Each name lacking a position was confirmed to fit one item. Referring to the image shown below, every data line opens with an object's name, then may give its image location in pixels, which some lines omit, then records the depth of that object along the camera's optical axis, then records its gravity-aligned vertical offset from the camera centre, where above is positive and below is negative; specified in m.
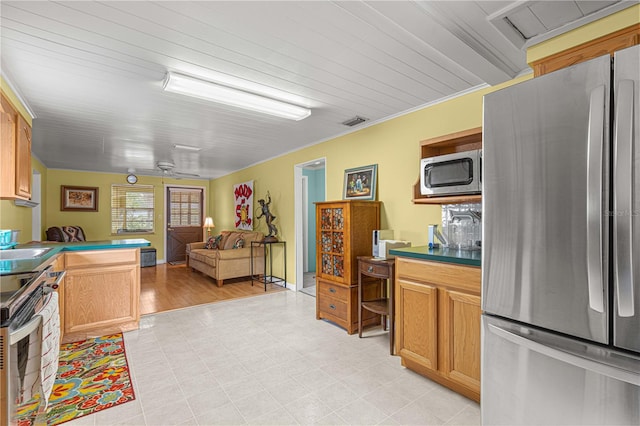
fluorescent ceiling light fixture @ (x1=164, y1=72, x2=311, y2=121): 2.29 +1.01
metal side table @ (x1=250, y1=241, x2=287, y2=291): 5.21 -0.97
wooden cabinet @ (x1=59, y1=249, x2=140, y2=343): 2.93 -0.81
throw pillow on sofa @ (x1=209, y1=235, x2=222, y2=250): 6.30 -0.63
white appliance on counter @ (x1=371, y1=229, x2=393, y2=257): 3.06 -0.25
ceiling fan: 5.71 +0.98
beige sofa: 5.24 -0.84
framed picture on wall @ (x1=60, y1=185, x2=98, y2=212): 6.71 +0.36
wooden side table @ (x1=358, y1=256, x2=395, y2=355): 2.69 -0.64
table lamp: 7.86 -0.25
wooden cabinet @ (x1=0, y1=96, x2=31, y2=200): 2.38 +0.52
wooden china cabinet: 3.19 -0.46
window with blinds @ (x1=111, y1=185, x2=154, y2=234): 7.39 +0.12
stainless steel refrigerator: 1.00 -0.13
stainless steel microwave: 2.25 +0.32
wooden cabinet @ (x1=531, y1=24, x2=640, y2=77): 1.52 +0.91
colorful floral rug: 1.91 -1.25
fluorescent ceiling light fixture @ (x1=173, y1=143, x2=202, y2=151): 4.62 +1.06
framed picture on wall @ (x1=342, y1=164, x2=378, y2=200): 3.54 +0.38
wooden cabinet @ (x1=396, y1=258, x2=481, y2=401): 1.90 -0.76
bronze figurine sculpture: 5.41 -0.08
